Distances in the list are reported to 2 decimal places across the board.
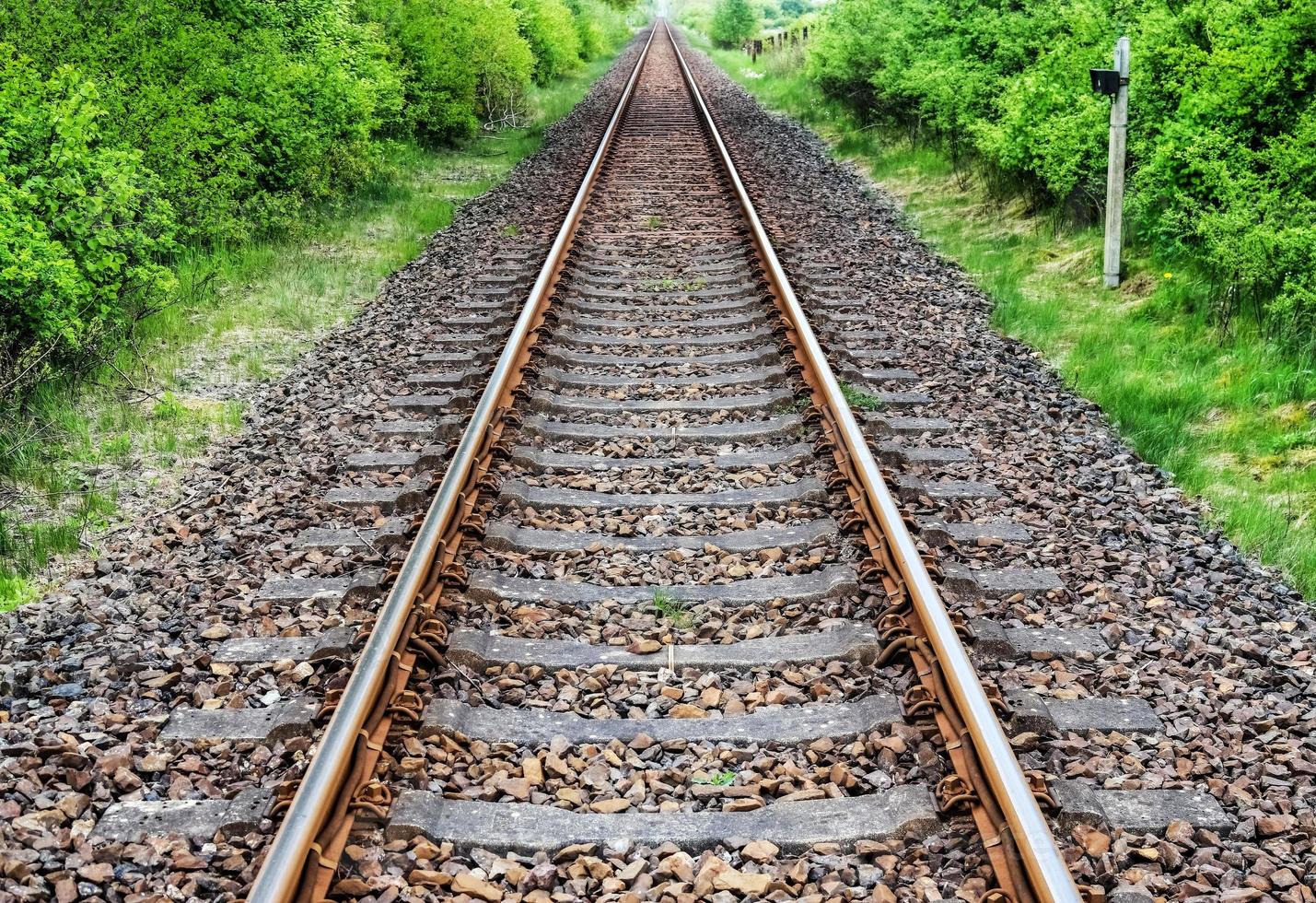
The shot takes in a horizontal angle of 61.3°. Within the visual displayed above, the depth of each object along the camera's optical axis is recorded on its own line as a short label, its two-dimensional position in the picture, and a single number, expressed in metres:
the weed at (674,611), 3.91
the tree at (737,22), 54.19
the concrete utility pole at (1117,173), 7.86
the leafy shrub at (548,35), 24.78
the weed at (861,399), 6.01
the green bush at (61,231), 5.70
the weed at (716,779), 3.11
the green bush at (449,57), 15.20
